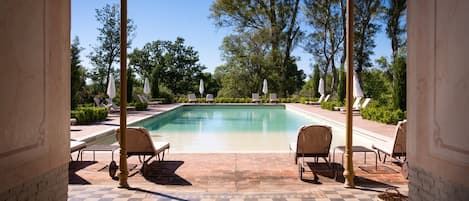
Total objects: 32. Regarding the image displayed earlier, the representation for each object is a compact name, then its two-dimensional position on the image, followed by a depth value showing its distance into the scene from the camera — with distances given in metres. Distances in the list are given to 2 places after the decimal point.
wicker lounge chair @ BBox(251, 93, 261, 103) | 23.28
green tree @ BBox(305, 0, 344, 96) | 23.41
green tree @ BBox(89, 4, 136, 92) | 25.09
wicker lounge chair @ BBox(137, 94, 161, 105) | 20.36
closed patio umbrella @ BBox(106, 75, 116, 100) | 14.48
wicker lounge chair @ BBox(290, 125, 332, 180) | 5.03
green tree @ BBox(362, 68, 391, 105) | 21.31
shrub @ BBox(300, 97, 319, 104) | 22.88
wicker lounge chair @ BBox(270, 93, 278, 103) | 23.30
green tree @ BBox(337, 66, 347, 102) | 18.34
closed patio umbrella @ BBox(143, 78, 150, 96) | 21.26
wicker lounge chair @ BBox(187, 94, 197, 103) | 23.74
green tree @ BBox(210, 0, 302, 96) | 24.66
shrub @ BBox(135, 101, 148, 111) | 17.44
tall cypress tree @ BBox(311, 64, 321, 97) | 24.09
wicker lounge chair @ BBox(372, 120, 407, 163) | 5.03
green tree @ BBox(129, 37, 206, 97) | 29.00
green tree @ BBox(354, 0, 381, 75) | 22.41
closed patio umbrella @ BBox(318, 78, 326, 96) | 21.52
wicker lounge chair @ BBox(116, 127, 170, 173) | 5.04
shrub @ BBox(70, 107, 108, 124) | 11.00
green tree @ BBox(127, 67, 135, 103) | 19.01
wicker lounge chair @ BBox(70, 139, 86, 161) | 5.36
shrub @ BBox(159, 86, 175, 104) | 23.73
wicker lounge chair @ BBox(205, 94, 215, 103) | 23.70
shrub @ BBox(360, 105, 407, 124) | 10.87
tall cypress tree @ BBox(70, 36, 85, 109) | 12.38
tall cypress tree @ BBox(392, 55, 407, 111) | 11.90
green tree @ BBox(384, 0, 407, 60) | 21.72
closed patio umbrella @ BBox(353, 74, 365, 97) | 14.40
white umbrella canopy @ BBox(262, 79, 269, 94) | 23.29
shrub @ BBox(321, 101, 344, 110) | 17.22
